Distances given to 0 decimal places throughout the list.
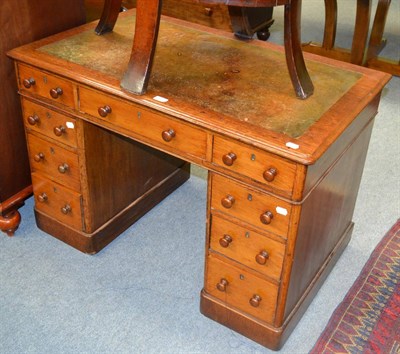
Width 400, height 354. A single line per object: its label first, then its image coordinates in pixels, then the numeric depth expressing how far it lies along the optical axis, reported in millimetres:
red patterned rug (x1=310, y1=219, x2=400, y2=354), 1972
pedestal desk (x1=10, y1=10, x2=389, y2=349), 1659
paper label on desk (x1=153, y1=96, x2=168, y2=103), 1747
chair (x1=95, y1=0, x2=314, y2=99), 1690
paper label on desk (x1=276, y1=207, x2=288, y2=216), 1659
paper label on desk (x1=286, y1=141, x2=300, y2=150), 1546
